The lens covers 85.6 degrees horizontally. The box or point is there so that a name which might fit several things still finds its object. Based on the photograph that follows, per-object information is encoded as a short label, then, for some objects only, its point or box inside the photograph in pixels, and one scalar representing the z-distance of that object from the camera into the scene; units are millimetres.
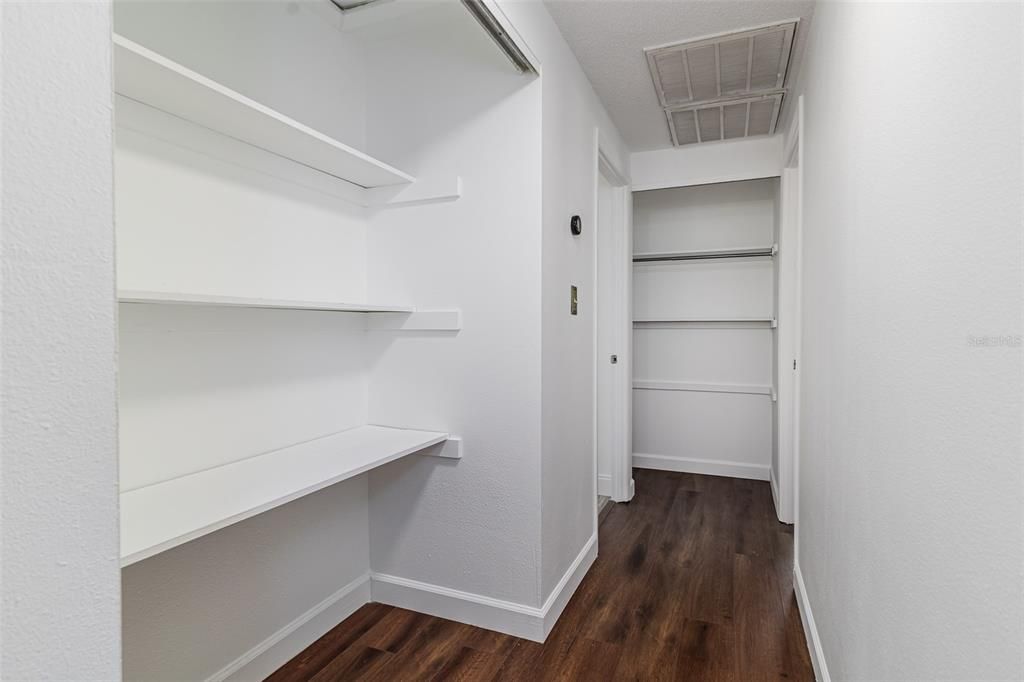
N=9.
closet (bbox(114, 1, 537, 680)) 1444
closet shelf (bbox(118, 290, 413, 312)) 1152
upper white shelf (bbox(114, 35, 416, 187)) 1216
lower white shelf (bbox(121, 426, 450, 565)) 1192
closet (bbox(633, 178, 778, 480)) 4188
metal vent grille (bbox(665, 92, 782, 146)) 2963
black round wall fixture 2386
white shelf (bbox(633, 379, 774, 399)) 4193
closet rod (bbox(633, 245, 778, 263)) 4078
